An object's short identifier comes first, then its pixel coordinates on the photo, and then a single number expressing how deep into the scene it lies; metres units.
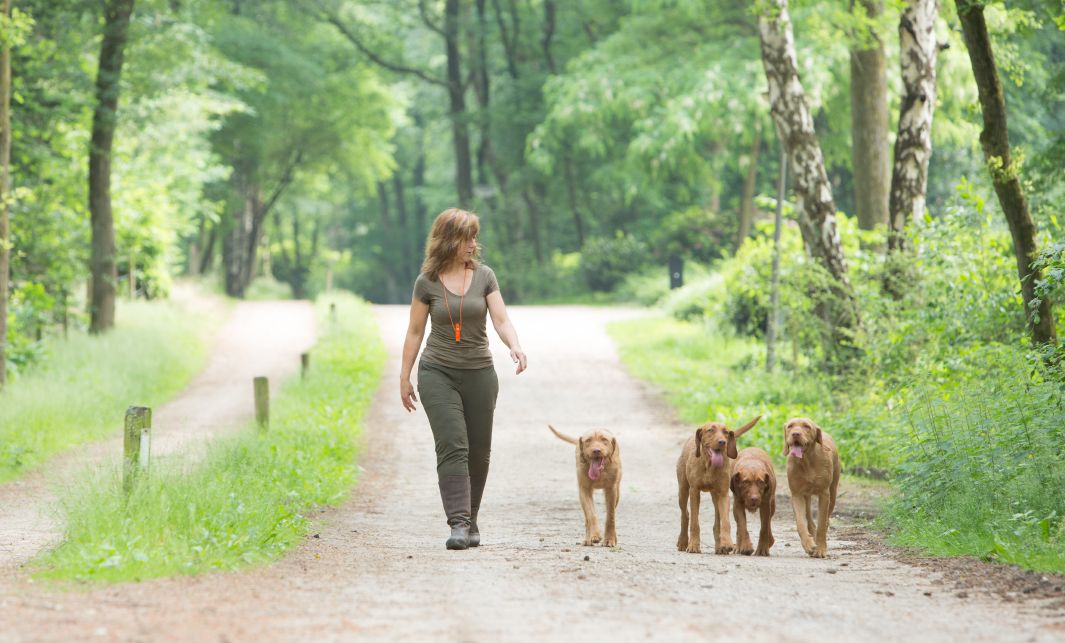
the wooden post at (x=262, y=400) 30.61
